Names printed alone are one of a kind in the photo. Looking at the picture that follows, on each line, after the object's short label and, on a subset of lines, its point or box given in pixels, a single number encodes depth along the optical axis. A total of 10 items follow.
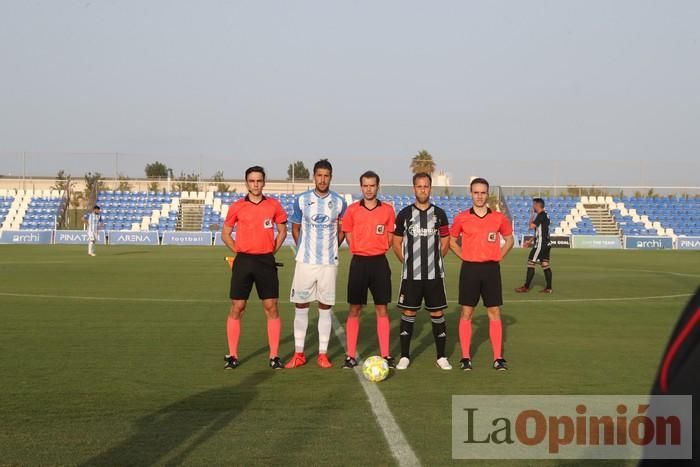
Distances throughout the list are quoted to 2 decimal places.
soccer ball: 7.92
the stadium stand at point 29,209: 48.53
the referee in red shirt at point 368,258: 8.98
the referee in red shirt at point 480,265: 8.80
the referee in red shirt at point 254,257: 8.79
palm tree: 65.62
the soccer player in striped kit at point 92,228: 31.86
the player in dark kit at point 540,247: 17.97
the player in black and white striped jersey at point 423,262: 8.86
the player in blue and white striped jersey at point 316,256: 9.01
